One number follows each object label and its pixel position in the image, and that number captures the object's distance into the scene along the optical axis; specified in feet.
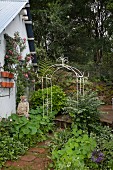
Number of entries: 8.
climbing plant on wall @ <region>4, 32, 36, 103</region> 20.41
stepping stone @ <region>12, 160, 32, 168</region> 13.00
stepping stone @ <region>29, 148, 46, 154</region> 15.16
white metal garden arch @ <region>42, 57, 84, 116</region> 20.36
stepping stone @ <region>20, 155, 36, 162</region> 13.84
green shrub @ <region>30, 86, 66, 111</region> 23.41
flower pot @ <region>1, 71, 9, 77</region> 18.52
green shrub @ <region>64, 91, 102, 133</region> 17.99
